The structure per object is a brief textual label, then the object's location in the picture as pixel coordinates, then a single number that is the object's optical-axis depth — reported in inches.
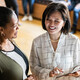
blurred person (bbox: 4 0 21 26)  119.4
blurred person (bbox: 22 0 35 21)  161.2
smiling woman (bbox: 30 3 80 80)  44.1
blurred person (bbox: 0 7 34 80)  34.0
